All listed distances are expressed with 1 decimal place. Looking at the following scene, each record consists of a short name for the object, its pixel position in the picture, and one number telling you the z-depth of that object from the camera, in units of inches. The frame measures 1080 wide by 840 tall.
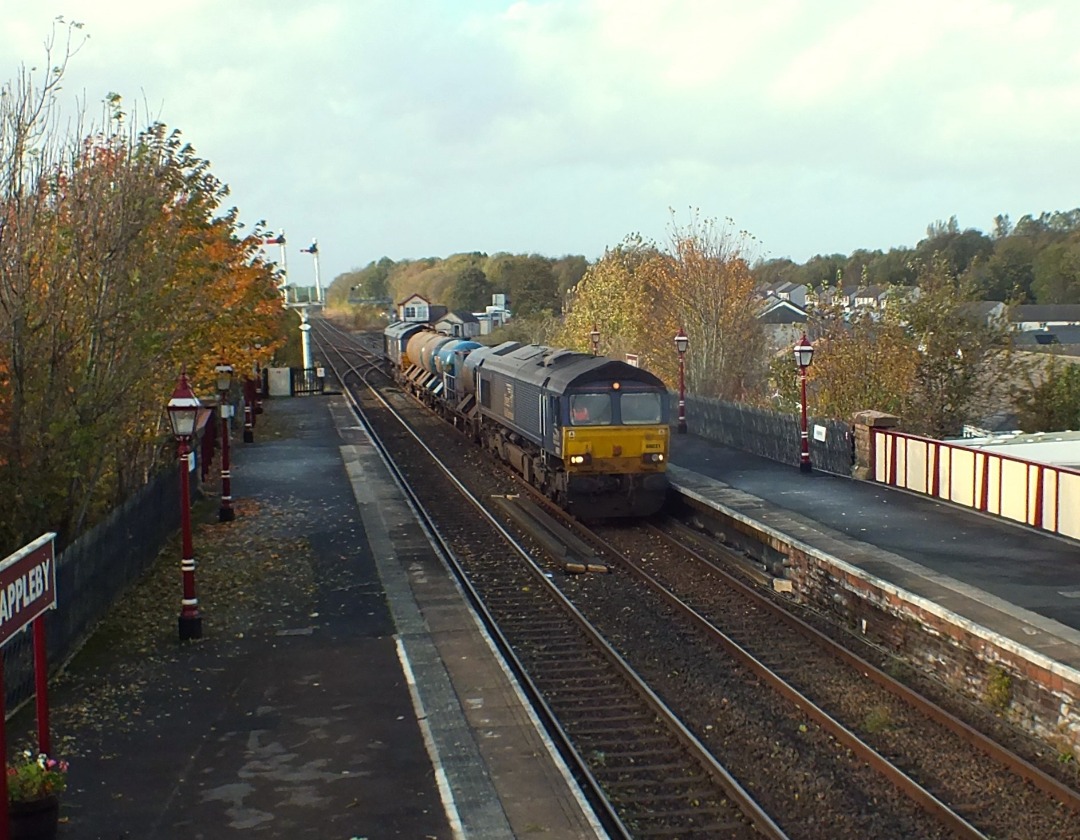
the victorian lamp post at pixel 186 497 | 551.8
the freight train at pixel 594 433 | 840.9
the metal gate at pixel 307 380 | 2097.7
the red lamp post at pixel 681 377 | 1232.8
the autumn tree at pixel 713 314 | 1675.7
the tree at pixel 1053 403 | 1182.3
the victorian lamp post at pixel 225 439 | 865.5
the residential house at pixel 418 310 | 4763.8
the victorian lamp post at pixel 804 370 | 933.2
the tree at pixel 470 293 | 5068.9
